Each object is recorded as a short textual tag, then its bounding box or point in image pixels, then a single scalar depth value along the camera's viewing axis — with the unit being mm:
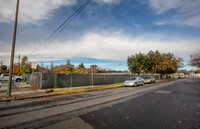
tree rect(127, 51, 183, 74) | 35847
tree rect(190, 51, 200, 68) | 19845
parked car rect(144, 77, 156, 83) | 22156
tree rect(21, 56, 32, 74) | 36275
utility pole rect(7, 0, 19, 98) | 8015
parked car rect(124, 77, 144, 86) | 16236
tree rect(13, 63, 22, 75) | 44169
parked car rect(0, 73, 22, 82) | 22881
